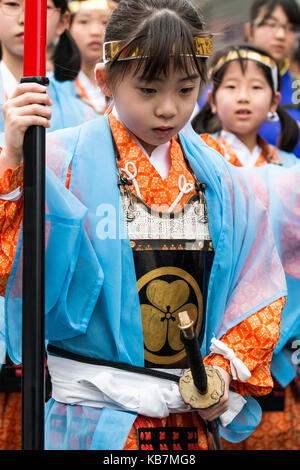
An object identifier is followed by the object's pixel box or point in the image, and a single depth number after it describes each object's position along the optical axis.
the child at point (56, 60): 3.13
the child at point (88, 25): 4.15
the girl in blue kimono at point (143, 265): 2.09
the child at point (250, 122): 3.51
